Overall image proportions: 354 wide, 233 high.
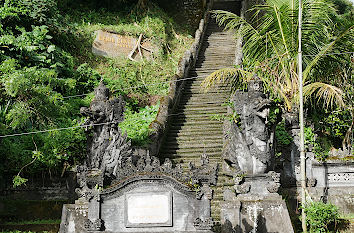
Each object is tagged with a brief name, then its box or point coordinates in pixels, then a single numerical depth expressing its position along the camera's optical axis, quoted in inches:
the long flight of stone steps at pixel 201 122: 579.1
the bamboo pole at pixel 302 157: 436.5
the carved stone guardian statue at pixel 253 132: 435.8
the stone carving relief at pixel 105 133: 477.4
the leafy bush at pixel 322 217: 425.7
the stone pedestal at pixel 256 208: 415.8
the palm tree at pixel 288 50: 535.5
